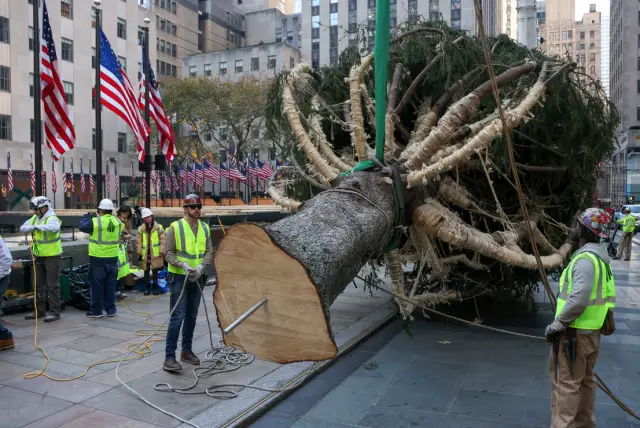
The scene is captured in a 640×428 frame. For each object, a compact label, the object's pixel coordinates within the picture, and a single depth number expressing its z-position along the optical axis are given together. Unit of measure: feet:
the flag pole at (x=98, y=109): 50.06
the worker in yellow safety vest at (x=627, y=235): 60.03
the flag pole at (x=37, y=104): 43.19
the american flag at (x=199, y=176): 118.62
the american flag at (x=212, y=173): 114.73
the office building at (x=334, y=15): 239.91
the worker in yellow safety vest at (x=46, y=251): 27.78
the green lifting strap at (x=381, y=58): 13.91
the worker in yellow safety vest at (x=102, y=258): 28.99
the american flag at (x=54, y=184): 120.65
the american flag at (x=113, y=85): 48.44
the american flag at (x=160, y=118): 56.03
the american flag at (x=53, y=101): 42.73
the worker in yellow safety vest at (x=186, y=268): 20.45
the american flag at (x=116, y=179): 144.62
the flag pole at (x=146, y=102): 57.36
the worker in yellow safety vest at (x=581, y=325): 14.05
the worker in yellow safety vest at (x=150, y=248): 36.19
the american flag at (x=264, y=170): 118.64
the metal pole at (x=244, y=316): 10.92
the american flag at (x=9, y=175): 108.37
